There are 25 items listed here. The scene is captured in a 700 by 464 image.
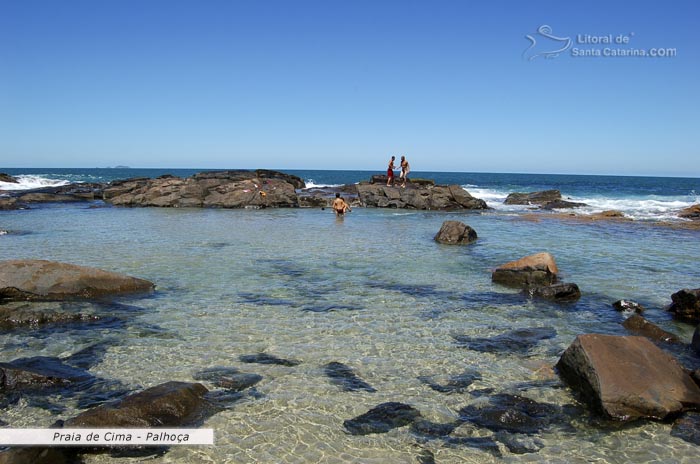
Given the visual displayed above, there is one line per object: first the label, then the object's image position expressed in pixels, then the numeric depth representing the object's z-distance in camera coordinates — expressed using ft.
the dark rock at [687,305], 33.83
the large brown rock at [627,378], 20.44
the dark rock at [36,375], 22.06
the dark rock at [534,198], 146.10
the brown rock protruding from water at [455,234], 67.56
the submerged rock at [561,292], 39.06
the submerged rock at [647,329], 30.14
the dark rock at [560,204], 132.87
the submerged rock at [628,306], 35.70
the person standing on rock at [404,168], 133.08
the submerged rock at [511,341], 28.30
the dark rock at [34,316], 30.73
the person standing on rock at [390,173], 138.41
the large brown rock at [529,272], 43.38
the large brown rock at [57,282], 35.01
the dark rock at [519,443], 18.35
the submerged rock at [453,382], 23.17
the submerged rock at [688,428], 19.01
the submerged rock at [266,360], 25.81
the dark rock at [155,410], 18.38
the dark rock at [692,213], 108.58
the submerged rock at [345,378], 23.17
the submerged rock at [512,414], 19.98
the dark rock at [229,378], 23.04
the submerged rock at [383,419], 19.61
